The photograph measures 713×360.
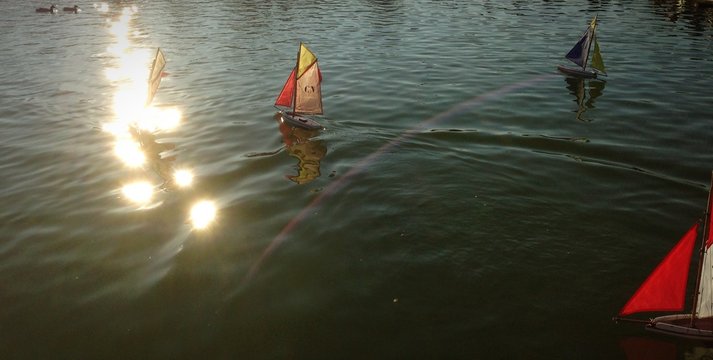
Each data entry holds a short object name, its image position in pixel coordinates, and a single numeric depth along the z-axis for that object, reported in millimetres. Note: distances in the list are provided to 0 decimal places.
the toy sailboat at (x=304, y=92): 20375
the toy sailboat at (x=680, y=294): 7880
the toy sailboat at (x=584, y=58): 27469
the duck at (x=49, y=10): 72488
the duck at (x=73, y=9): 74562
